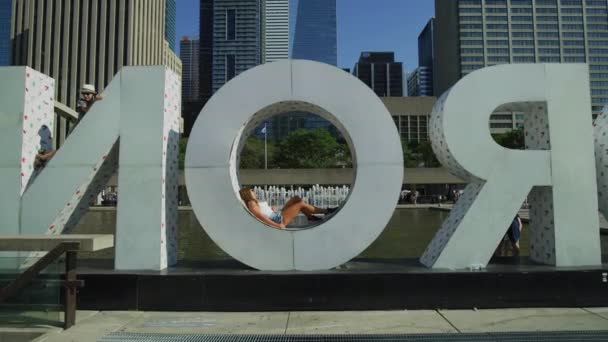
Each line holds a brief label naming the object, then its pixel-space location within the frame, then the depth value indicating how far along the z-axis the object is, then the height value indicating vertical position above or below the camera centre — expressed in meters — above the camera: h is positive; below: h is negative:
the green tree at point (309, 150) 50.19 +5.55
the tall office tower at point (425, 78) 195.25 +53.00
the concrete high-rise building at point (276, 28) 182.62 +71.95
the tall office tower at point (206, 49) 150.75 +51.47
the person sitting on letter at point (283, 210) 6.31 -0.17
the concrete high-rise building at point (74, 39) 68.31 +25.16
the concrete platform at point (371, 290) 5.51 -1.15
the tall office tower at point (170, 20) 167.62 +69.53
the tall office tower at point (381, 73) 179.12 +50.62
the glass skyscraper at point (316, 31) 178.50 +70.42
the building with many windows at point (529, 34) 103.56 +38.97
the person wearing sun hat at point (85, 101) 6.19 +1.40
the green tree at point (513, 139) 50.72 +6.70
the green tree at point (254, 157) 54.34 +5.14
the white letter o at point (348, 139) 5.85 +0.44
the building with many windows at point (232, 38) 151.25 +55.81
